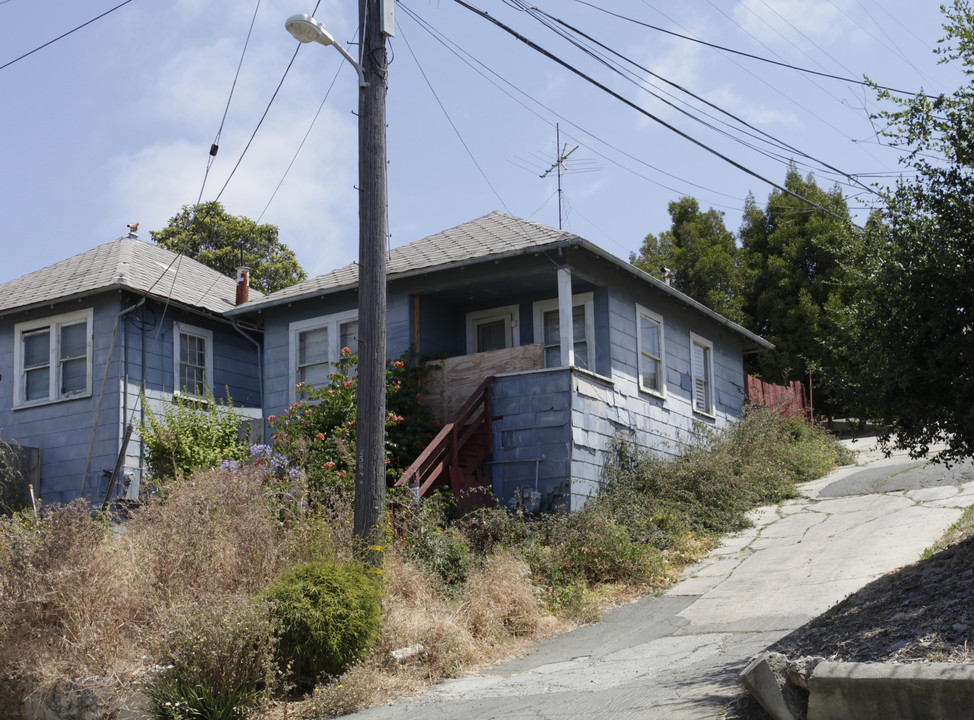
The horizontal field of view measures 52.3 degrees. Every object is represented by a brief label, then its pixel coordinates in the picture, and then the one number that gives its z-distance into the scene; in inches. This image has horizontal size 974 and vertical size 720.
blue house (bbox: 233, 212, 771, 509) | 572.1
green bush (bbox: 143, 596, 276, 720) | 293.9
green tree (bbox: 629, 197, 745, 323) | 1111.0
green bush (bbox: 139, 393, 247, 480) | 629.3
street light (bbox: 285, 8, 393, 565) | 371.9
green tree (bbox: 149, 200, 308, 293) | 1315.2
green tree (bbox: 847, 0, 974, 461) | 294.4
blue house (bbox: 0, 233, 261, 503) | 673.0
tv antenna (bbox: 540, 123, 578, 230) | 803.4
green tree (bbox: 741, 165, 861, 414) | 1025.5
